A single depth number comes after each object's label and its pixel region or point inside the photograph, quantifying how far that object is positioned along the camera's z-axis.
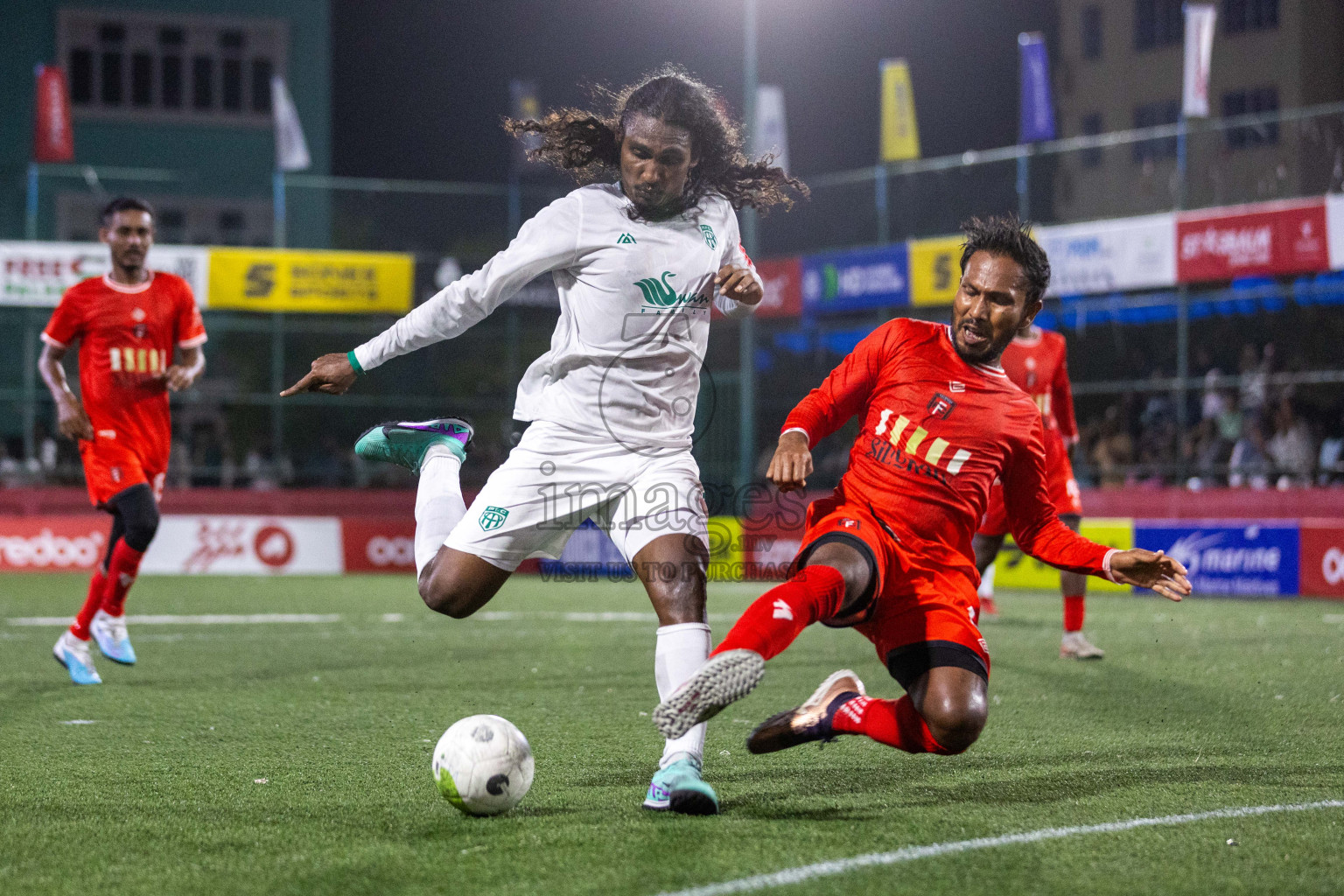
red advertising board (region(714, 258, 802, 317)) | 21.11
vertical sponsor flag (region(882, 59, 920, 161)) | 21.97
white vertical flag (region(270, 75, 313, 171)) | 24.38
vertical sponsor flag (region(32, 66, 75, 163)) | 23.56
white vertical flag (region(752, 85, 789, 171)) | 22.77
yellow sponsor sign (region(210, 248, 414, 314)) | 21.80
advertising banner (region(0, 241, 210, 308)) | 21.02
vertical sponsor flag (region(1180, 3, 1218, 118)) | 18.78
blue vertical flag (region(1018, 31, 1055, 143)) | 21.17
